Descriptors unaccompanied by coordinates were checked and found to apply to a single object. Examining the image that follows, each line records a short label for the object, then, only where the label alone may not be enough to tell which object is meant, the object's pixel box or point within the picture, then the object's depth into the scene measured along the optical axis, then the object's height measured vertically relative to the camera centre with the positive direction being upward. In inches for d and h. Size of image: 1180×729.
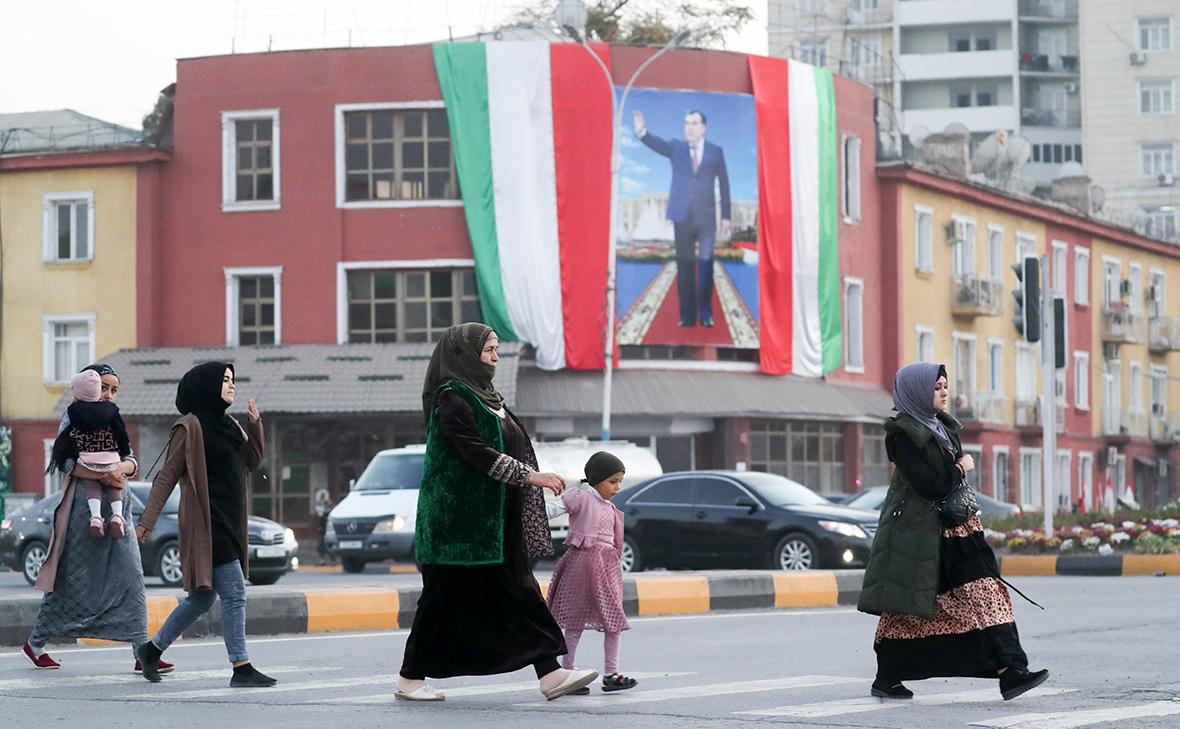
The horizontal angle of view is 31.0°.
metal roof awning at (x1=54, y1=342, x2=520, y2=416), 1667.1 +16.9
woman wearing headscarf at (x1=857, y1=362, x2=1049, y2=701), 407.2 -36.2
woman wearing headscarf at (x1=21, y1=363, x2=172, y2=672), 493.7 -42.6
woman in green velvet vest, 399.5 -27.8
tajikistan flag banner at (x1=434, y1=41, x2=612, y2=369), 1720.0 +166.2
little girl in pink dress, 452.4 -36.7
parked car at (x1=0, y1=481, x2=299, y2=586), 1024.9 -72.2
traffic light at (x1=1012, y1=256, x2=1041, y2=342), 1060.5 +46.1
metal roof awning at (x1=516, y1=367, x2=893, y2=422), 1722.4 -1.3
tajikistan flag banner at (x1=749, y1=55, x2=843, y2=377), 1803.6 +150.2
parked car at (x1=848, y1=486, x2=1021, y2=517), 1289.4 -69.5
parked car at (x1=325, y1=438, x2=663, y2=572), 1159.6 -65.6
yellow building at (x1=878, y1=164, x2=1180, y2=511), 2095.2 +63.4
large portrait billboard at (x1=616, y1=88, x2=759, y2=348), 1750.7 +144.1
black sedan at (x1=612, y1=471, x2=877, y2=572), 997.8 -63.2
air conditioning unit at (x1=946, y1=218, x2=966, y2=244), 2134.6 +159.6
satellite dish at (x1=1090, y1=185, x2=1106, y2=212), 2605.8 +237.7
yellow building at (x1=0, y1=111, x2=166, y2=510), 1788.9 +108.4
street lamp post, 1614.2 +138.3
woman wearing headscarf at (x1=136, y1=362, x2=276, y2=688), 450.0 -22.9
